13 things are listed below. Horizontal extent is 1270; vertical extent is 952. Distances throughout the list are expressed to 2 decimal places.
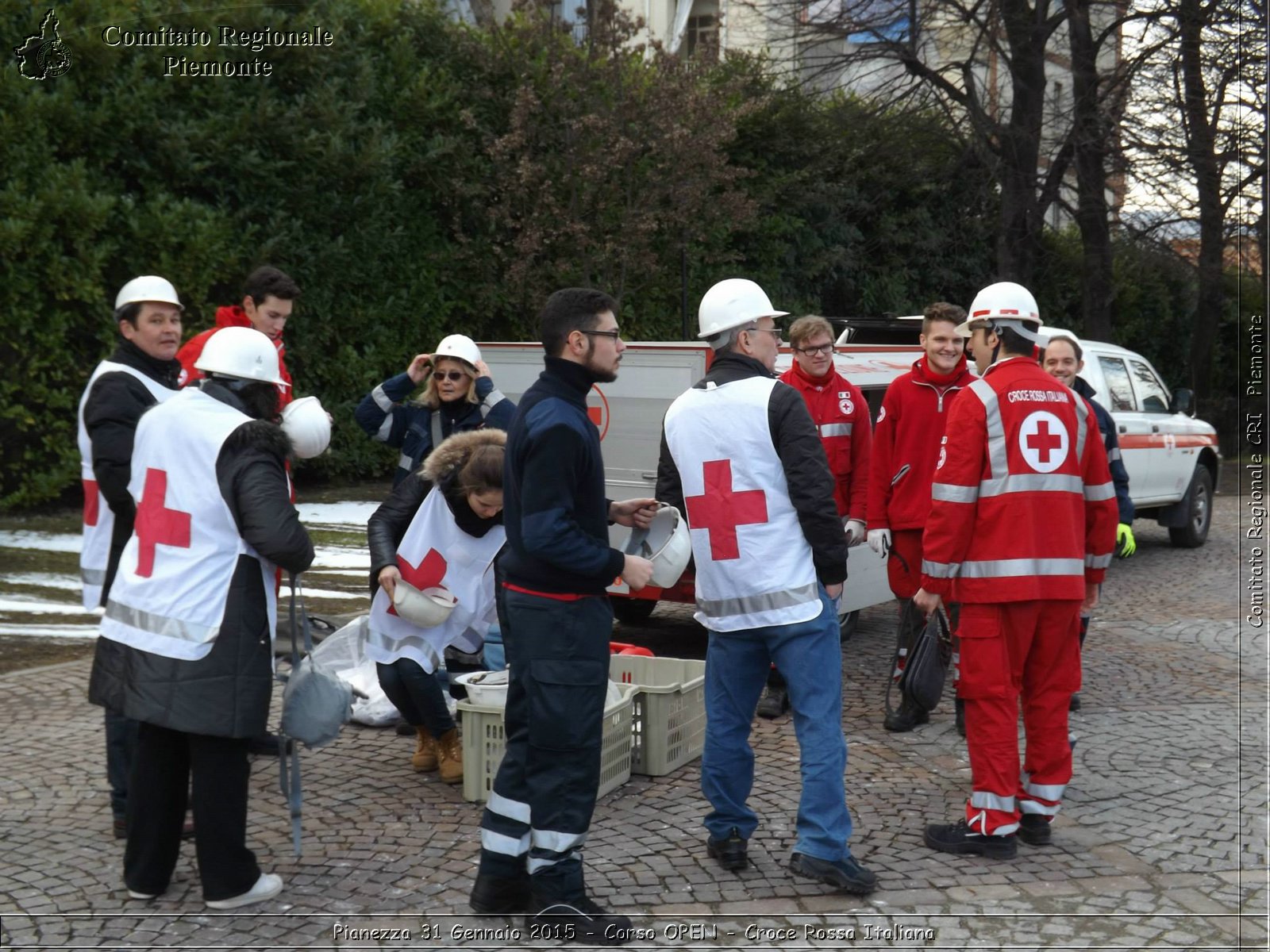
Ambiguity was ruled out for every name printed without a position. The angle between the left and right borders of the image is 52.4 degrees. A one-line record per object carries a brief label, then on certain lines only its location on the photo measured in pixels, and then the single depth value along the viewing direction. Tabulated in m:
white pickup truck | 7.54
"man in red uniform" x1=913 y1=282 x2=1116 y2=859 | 4.79
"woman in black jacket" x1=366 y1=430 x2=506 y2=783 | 5.37
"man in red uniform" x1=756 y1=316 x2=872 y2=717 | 6.69
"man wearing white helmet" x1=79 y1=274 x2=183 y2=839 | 4.79
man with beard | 4.04
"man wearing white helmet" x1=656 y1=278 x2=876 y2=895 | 4.50
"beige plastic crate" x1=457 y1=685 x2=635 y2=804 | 5.18
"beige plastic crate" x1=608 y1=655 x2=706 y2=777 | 5.66
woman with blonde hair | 6.46
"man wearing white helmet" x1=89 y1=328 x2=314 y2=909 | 4.09
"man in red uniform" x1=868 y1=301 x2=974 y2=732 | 6.44
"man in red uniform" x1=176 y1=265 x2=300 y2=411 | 6.04
